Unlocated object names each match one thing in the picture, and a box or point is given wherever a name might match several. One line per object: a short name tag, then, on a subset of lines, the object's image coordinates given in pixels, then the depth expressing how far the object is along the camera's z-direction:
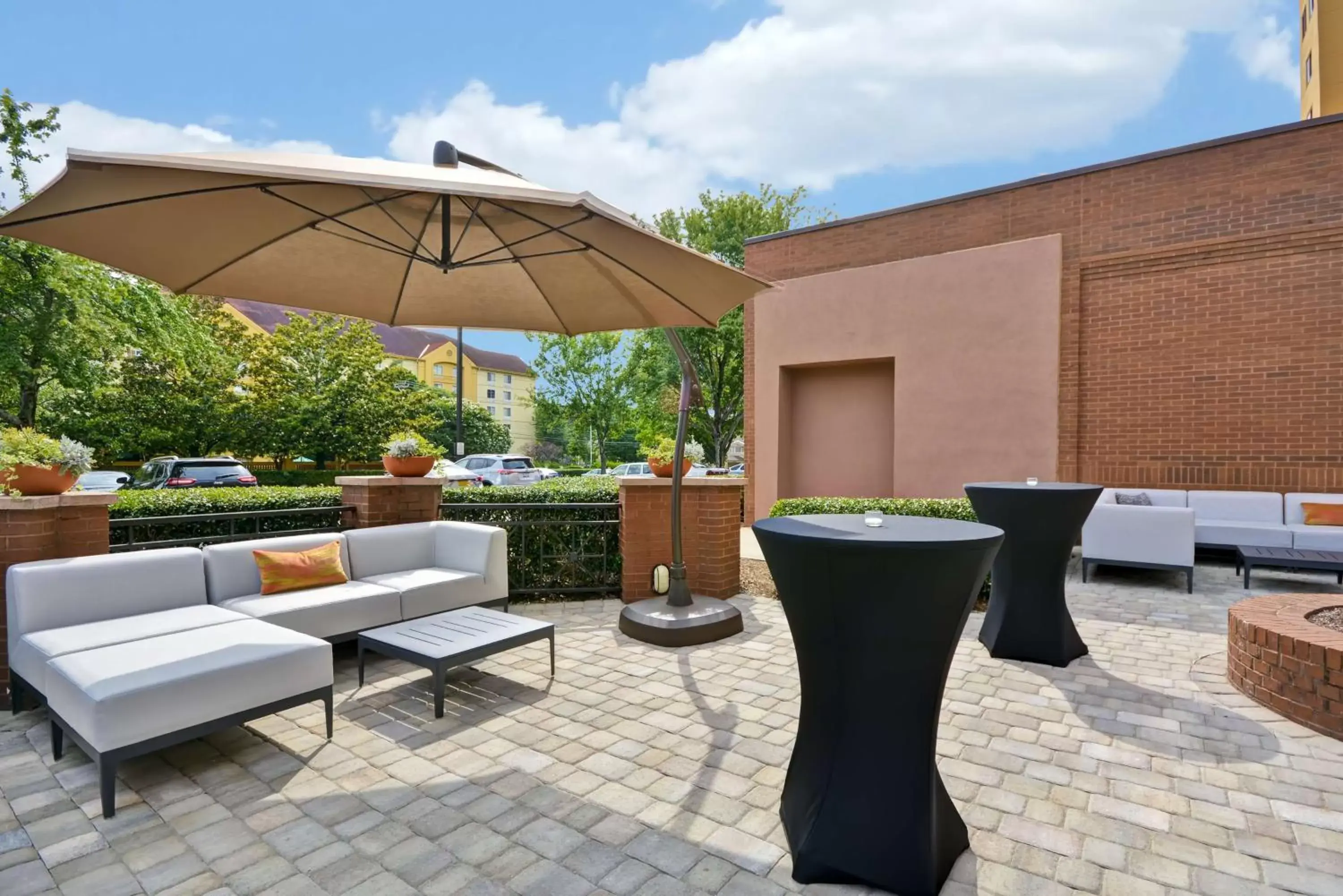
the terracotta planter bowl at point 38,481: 3.53
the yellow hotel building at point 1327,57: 17.03
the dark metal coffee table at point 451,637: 3.31
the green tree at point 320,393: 18.83
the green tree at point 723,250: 17.66
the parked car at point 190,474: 13.95
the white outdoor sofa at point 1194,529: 6.17
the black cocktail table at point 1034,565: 4.10
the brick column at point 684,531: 5.79
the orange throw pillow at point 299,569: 4.10
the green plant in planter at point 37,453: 3.52
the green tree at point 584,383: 24.77
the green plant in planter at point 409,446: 5.57
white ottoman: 2.45
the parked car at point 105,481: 12.88
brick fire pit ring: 3.11
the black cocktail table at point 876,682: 1.91
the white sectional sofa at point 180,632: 2.54
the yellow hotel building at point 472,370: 48.19
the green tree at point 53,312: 10.39
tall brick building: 7.23
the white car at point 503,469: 18.20
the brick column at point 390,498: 5.47
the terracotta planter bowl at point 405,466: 5.54
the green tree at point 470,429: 31.61
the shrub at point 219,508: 4.69
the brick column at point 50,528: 3.42
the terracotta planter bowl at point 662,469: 5.80
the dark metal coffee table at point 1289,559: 5.66
